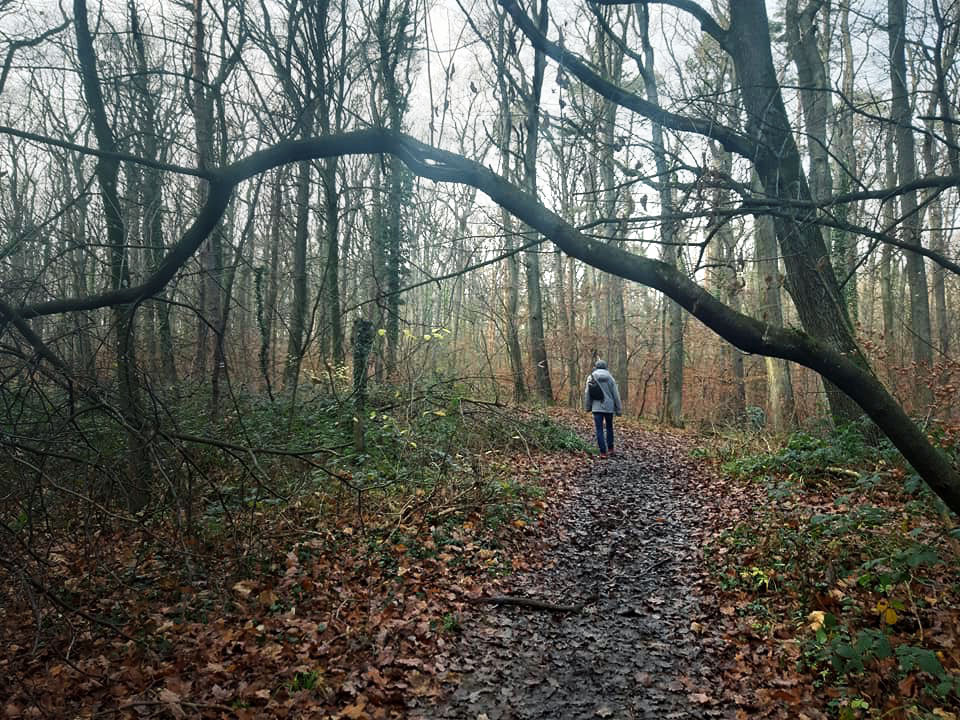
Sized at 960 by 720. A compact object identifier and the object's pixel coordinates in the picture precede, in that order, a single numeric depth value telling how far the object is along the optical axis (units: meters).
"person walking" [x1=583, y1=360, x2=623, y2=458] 10.88
